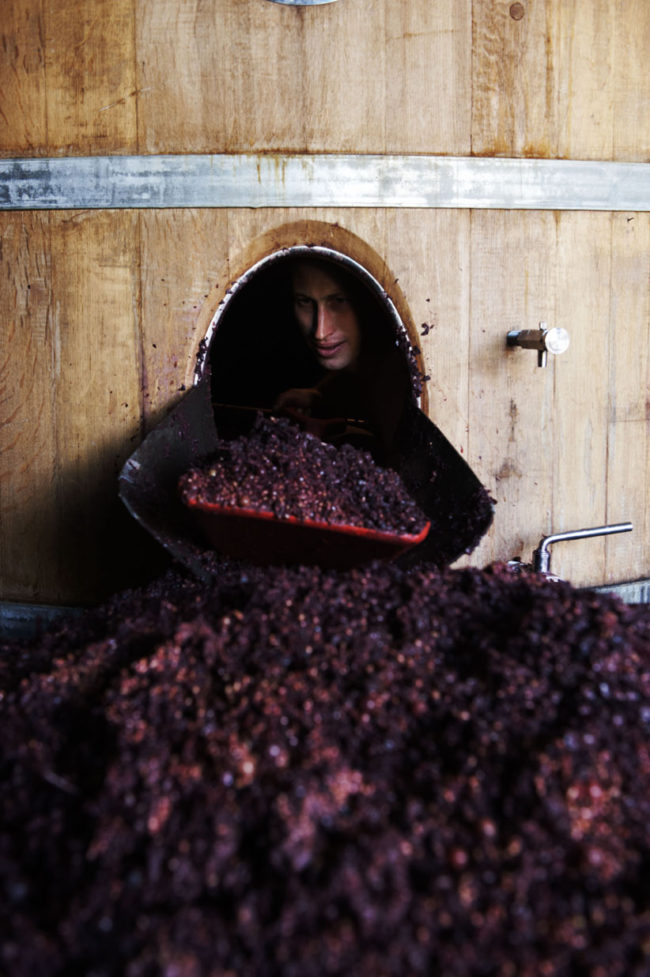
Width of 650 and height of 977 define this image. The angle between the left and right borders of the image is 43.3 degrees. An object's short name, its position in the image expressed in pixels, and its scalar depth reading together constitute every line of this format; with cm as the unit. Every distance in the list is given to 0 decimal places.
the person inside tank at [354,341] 271
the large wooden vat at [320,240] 202
